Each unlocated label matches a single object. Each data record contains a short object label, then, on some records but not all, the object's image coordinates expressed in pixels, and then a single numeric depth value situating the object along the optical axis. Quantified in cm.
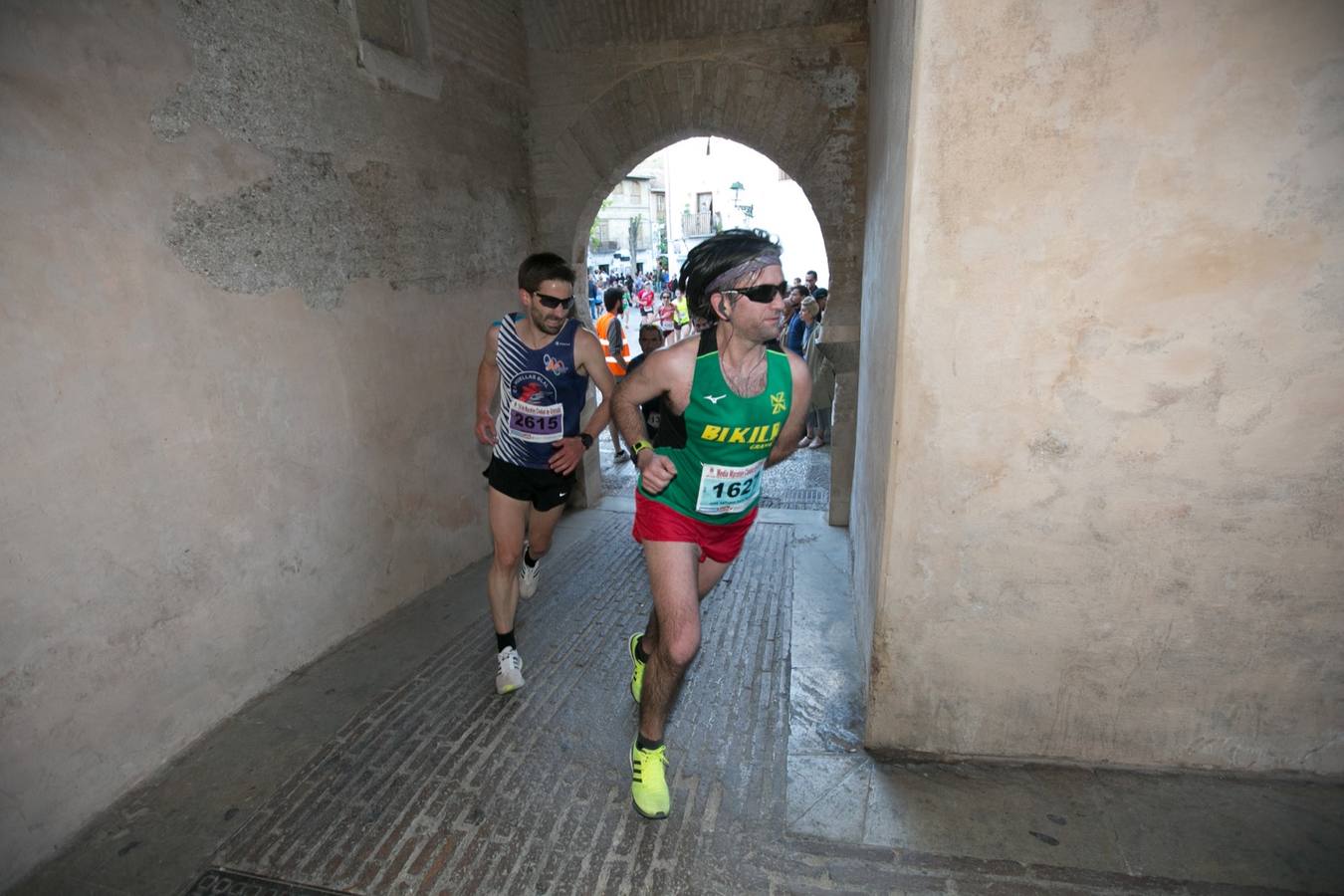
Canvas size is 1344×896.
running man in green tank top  246
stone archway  498
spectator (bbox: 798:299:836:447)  684
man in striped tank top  330
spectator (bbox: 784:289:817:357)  874
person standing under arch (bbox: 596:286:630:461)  780
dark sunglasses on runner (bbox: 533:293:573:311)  316
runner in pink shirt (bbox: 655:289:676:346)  1195
